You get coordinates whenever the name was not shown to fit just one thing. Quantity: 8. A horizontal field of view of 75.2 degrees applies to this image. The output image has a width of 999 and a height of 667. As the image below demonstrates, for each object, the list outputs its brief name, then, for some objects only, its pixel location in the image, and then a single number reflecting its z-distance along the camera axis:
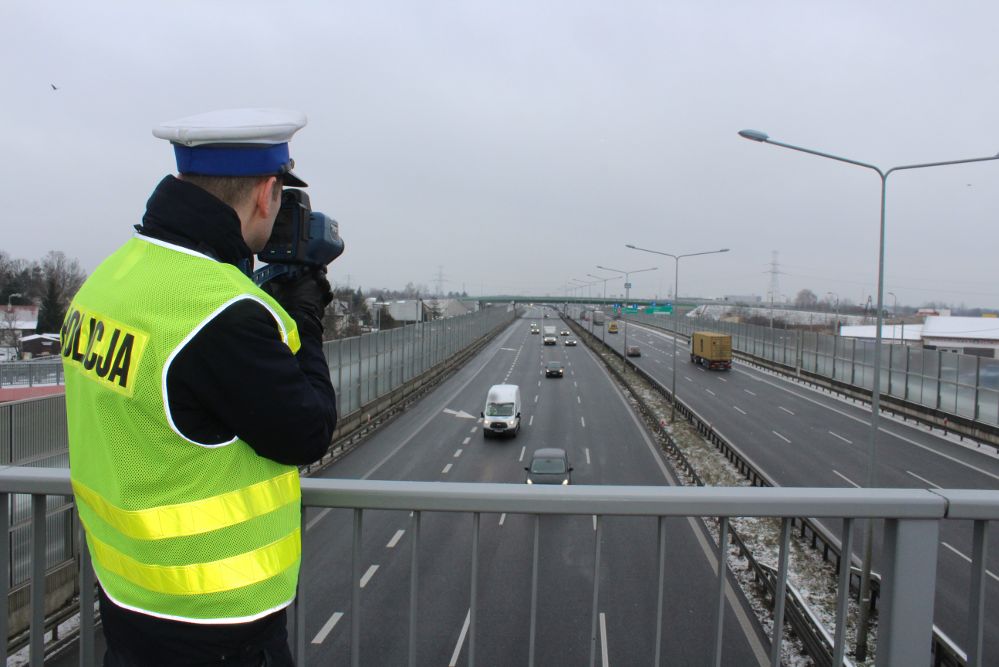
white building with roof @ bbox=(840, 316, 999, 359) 51.94
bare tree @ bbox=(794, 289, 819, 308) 146.38
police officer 1.58
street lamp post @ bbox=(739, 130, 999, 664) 12.85
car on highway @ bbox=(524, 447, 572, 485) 17.86
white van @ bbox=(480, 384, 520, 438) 27.31
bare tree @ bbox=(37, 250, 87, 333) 50.31
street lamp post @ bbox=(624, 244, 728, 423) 34.06
